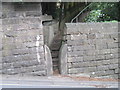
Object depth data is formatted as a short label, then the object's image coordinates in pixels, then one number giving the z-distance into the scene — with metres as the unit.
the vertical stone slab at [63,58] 8.00
